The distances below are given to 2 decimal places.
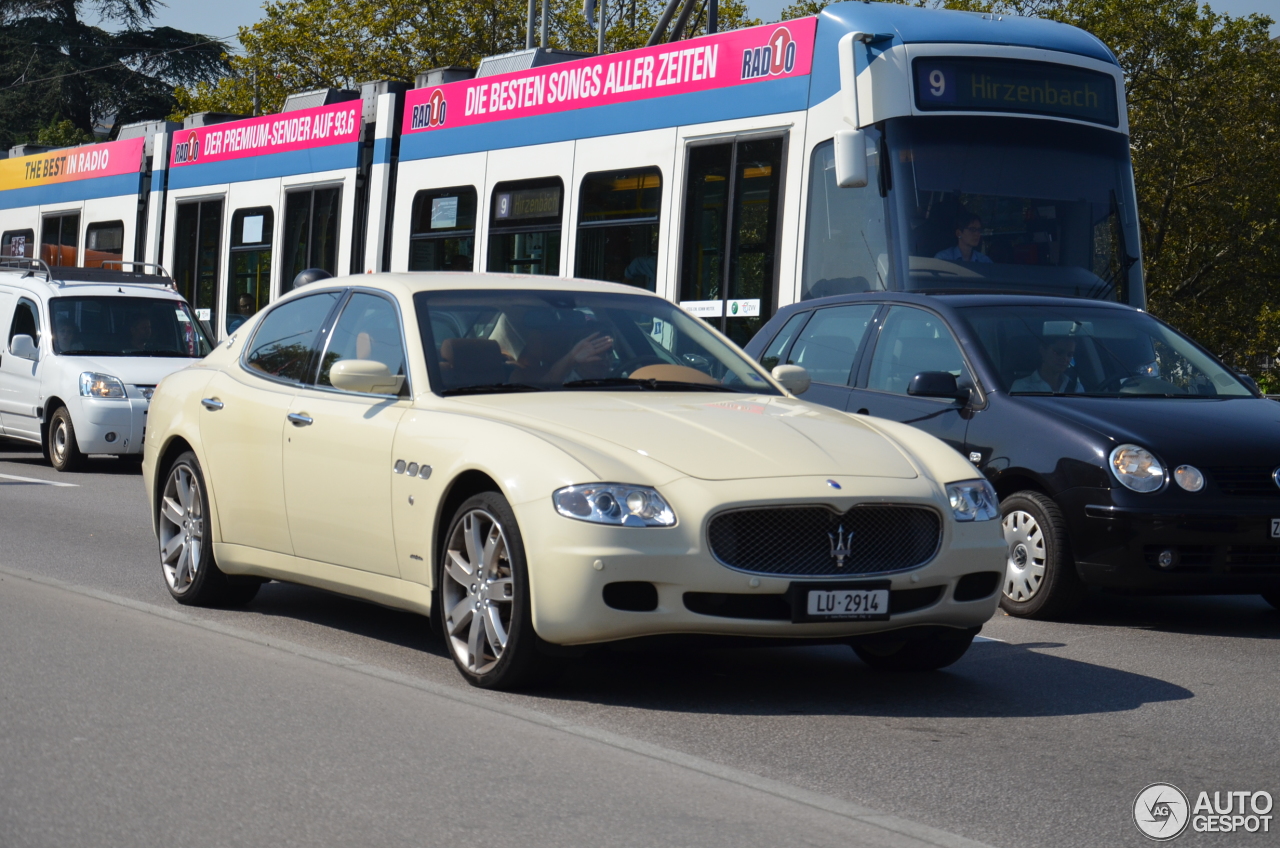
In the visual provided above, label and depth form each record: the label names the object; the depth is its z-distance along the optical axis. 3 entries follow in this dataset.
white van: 16.59
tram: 12.56
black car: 8.11
